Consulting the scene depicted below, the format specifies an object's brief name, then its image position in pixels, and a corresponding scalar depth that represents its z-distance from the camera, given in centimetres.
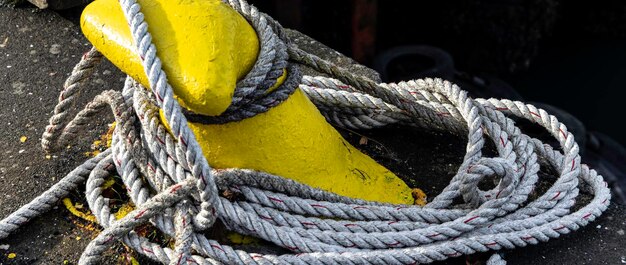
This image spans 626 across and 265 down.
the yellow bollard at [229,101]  245
